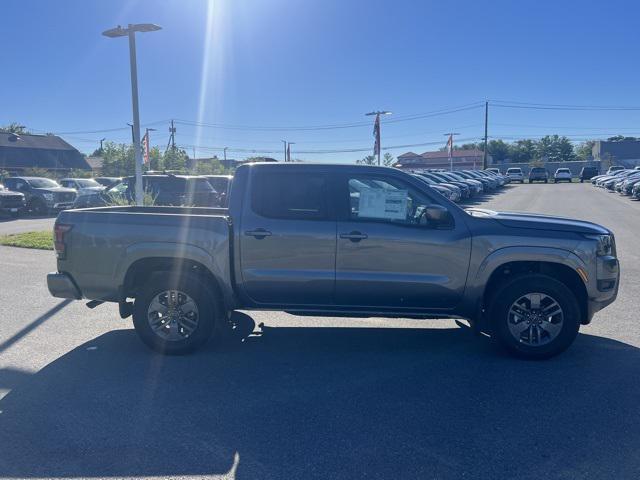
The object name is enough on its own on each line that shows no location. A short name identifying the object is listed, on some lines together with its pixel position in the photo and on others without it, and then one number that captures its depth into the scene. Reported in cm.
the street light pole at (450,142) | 5413
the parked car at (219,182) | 2048
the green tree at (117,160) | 6354
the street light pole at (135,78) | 1414
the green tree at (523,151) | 12562
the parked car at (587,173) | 6141
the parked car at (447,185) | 2681
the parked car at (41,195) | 2522
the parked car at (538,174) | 5762
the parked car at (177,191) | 1739
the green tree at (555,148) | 12560
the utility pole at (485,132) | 7185
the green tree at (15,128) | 9523
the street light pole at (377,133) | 2712
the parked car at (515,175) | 6238
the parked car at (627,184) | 3228
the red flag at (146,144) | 2611
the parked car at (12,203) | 2338
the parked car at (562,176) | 5791
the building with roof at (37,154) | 5897
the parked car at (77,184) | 3019
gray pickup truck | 550
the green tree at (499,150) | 12694
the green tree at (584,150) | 12726
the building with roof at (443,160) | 10731
